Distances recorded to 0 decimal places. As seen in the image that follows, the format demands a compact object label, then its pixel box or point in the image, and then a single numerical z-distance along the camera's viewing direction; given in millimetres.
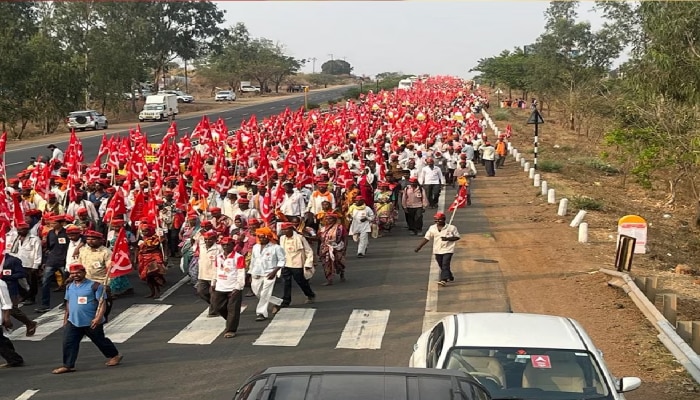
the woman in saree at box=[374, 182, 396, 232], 18797
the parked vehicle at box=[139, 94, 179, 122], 59875
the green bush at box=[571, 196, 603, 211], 24328
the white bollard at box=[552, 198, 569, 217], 22391
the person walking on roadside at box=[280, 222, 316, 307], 13273
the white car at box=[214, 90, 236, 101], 87438
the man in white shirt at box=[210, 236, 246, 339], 11680
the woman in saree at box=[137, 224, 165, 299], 13891
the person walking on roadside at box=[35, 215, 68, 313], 13289
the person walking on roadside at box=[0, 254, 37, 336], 12305
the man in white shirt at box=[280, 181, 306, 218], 16812
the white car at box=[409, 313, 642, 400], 6609
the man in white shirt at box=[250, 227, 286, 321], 12406
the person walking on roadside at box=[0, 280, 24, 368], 9901
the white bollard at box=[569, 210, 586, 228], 20762
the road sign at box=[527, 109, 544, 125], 28406
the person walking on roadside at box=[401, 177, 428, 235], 18812
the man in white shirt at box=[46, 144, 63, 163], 23173
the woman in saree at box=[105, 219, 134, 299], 13883
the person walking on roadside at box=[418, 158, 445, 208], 22047
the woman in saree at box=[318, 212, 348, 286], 14734
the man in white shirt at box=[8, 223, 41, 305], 13203
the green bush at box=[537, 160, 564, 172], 34844
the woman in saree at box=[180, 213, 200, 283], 14073
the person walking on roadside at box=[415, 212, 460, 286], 14469
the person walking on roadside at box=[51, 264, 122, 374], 9938
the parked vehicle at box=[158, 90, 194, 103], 81312
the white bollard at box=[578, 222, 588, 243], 18867
